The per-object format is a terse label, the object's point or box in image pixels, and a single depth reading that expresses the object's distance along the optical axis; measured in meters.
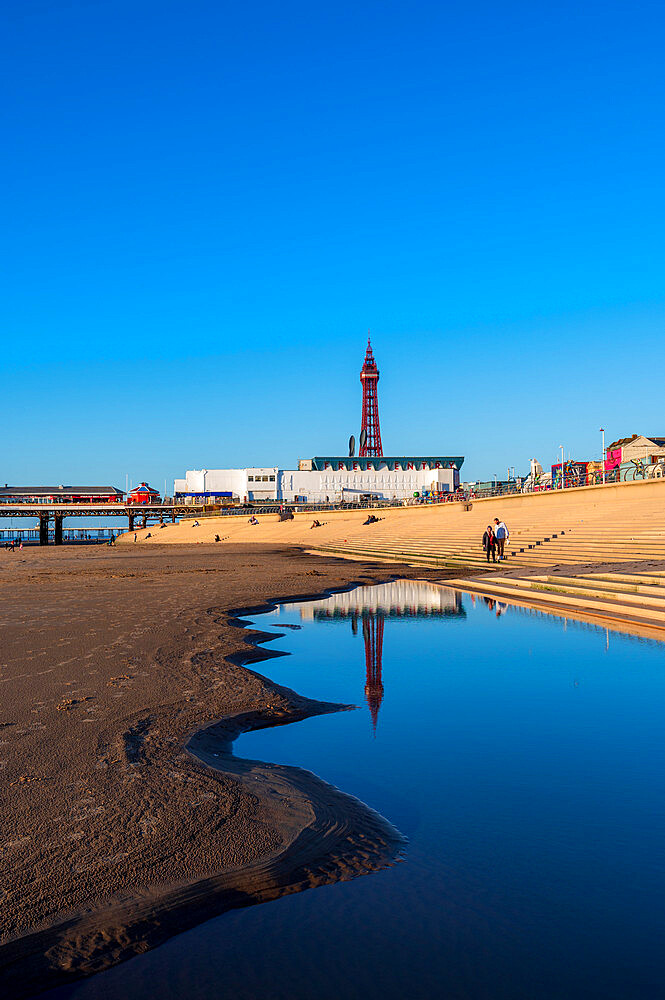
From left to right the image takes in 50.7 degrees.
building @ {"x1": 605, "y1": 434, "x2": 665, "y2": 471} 70.72
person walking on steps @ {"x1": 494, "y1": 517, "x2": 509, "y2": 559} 28.52
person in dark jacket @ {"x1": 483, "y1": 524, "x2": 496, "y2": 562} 29.00
